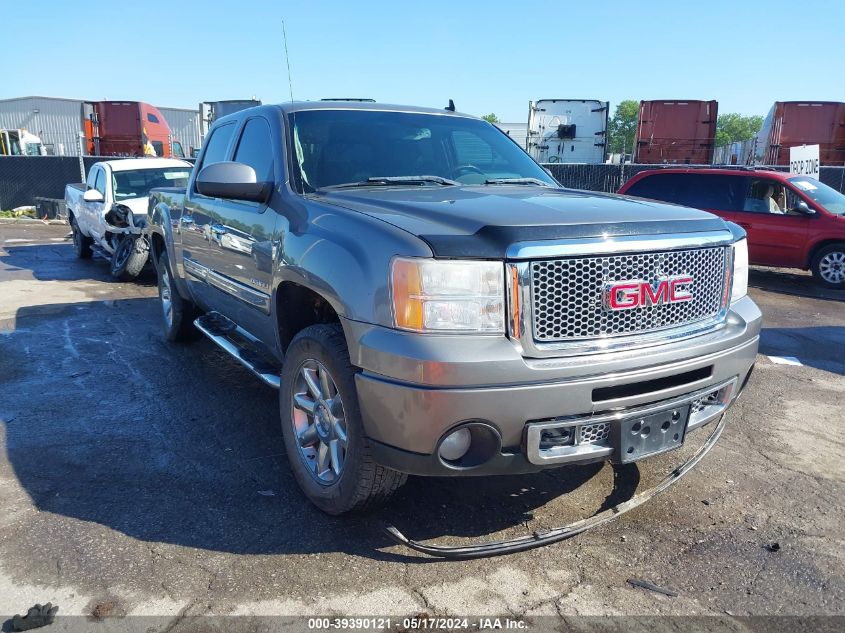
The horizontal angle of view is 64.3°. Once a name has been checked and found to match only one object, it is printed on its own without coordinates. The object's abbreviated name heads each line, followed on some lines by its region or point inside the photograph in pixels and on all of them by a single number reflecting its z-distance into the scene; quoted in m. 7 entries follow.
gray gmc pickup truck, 2.46
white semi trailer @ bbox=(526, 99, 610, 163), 18.98
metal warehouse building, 33.38
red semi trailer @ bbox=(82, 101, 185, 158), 21.64
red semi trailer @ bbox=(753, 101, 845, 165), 16.91
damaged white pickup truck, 9.29
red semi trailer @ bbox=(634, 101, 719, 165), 18.05
